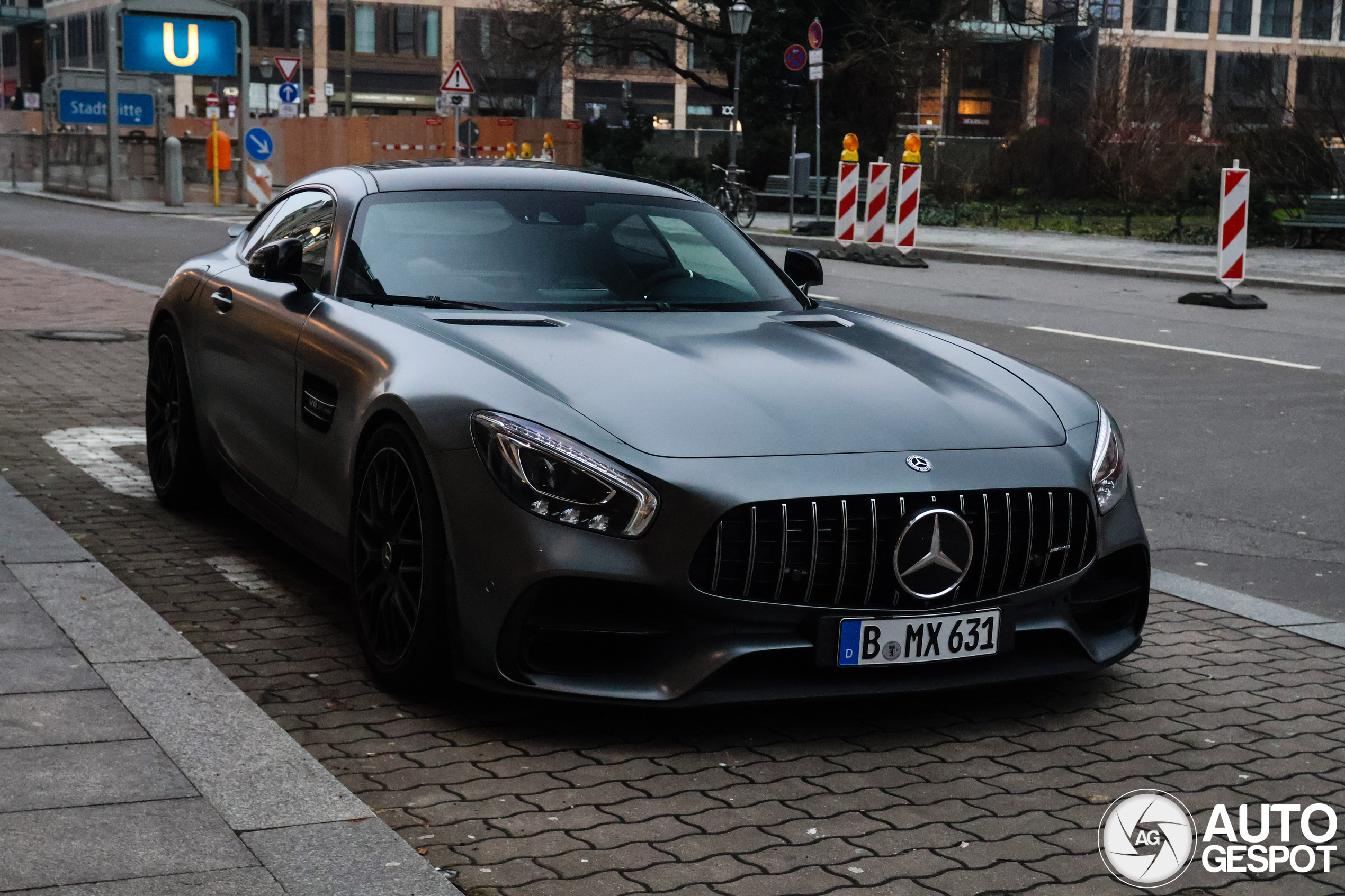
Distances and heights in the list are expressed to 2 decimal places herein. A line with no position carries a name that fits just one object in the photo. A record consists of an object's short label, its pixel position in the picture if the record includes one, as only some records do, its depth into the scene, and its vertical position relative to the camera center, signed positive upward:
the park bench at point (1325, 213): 23.95 -0.68
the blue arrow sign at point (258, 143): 32.38 -0.06
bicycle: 29.88 -0.86
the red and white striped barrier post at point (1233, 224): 16.02 -0.59
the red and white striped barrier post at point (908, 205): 20.42 -0.61
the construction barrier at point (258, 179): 32.28 -0.74
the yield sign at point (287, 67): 36.66 +1.56
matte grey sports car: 3.92 -0.79
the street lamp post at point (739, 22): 31.92 +2.40
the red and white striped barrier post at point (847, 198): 22.22 -0.59
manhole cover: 12.11 -1.41
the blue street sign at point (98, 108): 37.38 +0.61
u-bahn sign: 36.25 +1.95
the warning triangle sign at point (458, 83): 32.59 +1.16
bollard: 34.84 -0.62
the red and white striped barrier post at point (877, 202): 20.41 -0.58
